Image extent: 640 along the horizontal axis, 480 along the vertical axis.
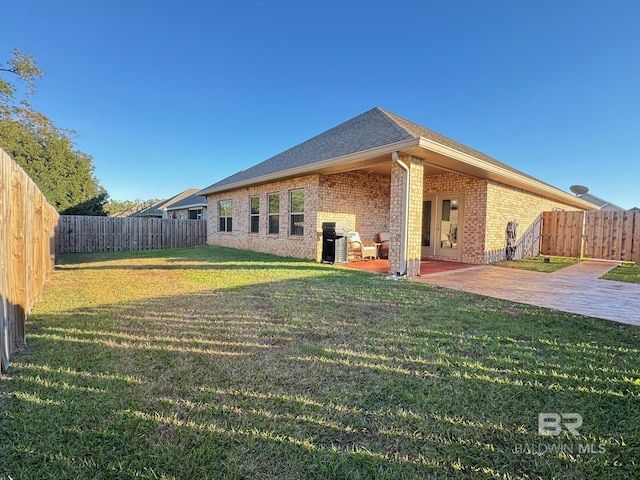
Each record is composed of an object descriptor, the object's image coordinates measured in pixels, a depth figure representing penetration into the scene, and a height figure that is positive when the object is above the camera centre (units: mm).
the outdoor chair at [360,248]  9984 -608
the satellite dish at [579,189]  17375 +2620
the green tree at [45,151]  14188 +4357
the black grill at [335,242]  9181 -388
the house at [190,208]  22109 +1411
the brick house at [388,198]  7186 +1115
